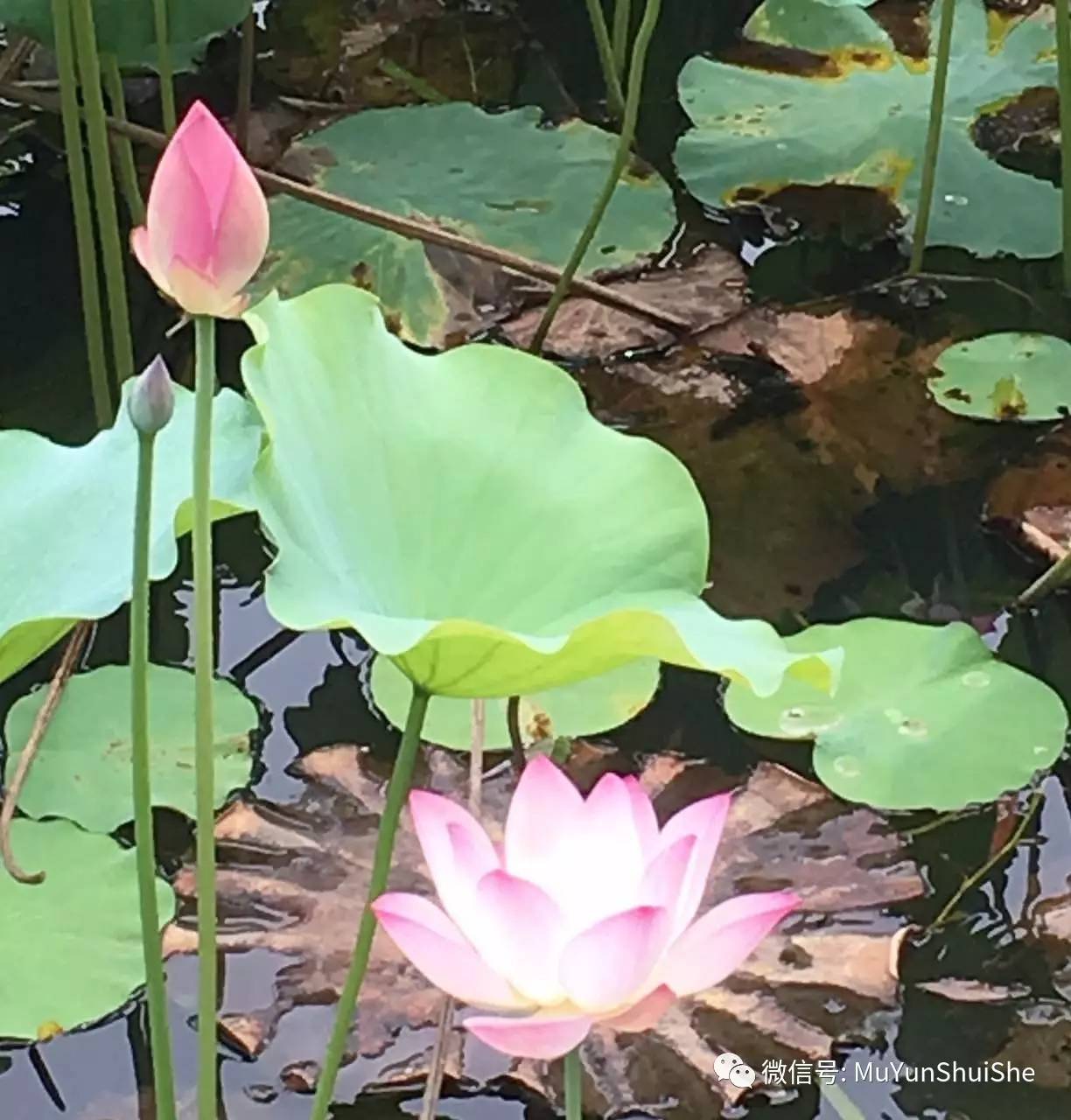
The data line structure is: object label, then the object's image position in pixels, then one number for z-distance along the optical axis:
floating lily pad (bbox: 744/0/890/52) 3.97
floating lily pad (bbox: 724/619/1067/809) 2.41
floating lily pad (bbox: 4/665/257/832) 2.39
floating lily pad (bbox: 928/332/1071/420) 3.07
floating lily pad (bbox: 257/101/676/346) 3.34
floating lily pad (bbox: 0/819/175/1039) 2.20
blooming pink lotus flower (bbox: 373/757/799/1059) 1.67
